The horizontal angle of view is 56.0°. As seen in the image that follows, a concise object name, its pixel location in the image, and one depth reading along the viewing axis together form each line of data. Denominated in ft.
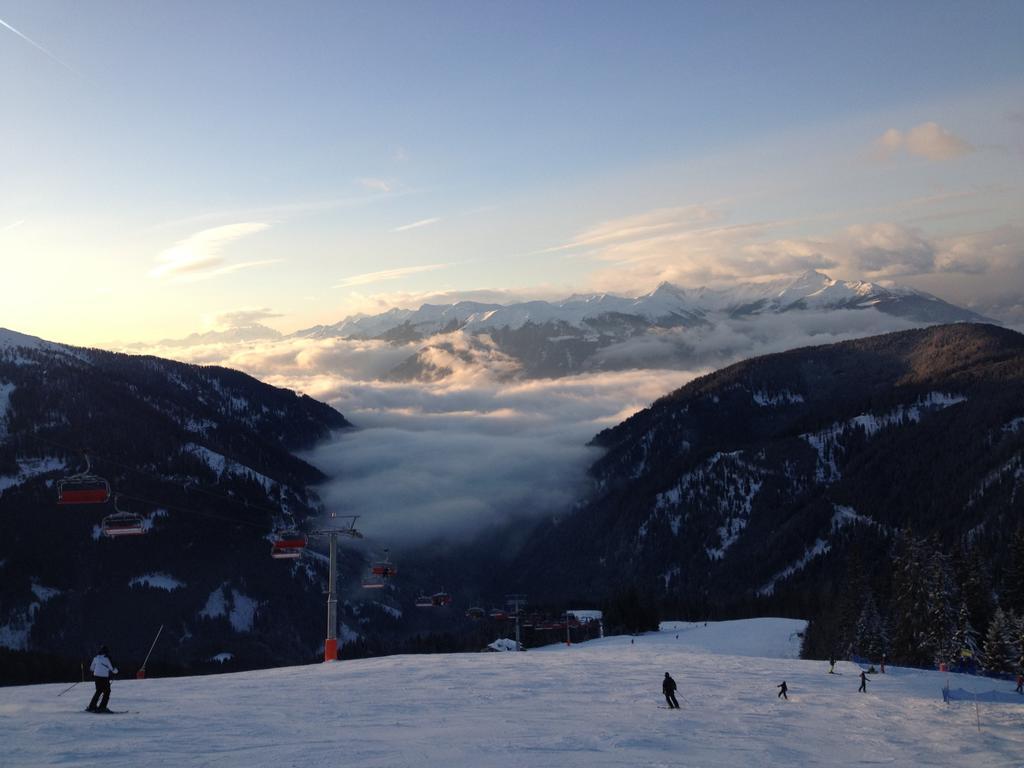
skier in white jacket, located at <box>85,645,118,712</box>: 98.43
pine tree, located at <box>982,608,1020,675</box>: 221.46
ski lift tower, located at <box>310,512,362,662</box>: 189.78
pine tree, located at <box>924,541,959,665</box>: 237.25
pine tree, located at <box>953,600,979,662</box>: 234.99
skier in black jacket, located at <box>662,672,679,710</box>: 123.95
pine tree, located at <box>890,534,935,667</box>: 251.80
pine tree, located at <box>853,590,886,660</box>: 285.02
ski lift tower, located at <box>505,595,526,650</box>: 384.21
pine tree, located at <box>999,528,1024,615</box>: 252.42
